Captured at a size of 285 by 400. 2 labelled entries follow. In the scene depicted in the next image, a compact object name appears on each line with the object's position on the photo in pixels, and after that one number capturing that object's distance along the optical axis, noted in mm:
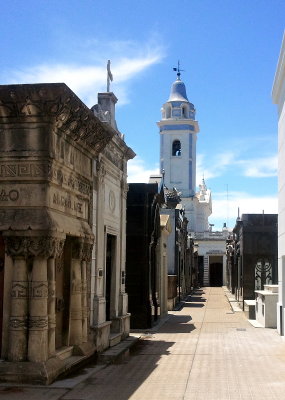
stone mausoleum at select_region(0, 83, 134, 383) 9414
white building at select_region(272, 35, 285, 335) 15739
